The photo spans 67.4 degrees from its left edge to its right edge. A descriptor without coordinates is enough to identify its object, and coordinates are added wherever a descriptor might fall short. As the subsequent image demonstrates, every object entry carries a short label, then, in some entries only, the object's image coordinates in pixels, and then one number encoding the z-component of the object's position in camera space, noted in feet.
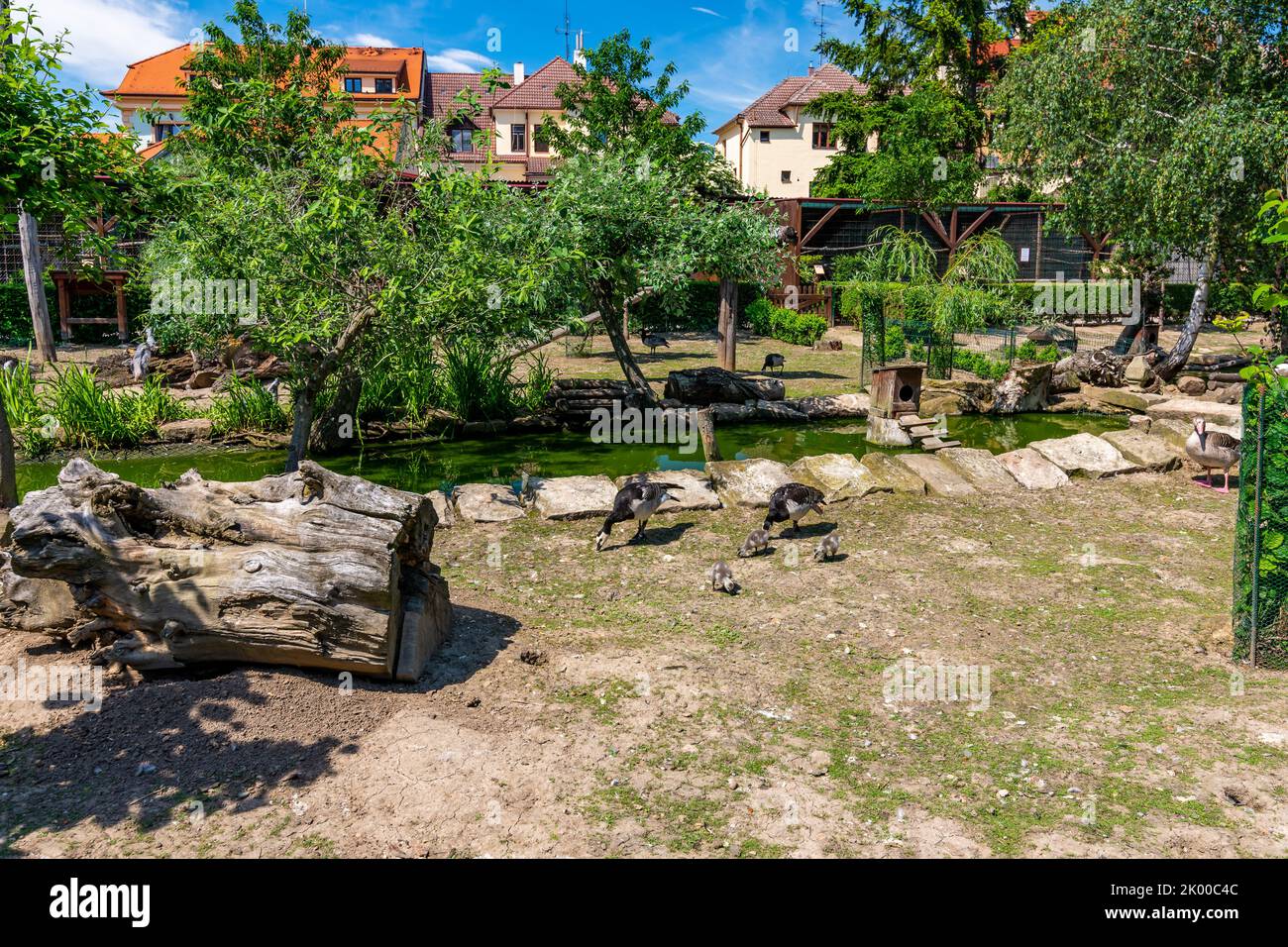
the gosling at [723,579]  29.22
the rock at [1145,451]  44.68
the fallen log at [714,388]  61.26
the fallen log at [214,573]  20.11
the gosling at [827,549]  32.24
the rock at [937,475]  40.93
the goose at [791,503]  33.68
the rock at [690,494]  38.45
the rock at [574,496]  37.40
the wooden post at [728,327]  73.72
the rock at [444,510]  35.96
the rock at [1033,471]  42.32
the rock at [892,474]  40.93
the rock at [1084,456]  43.96
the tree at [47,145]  25.09
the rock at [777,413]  59.67
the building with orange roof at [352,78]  178.09
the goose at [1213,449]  40.65
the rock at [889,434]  53.06
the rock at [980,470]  41.98
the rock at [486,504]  36.73
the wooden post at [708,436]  44.96
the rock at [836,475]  40.32
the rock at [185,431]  51.45
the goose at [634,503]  33.14
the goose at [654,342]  90.94
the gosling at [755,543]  32.83
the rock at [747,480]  39.22
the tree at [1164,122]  60.23
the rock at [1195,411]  55.93
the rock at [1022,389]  63.57
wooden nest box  55.26
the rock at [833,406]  60.64
